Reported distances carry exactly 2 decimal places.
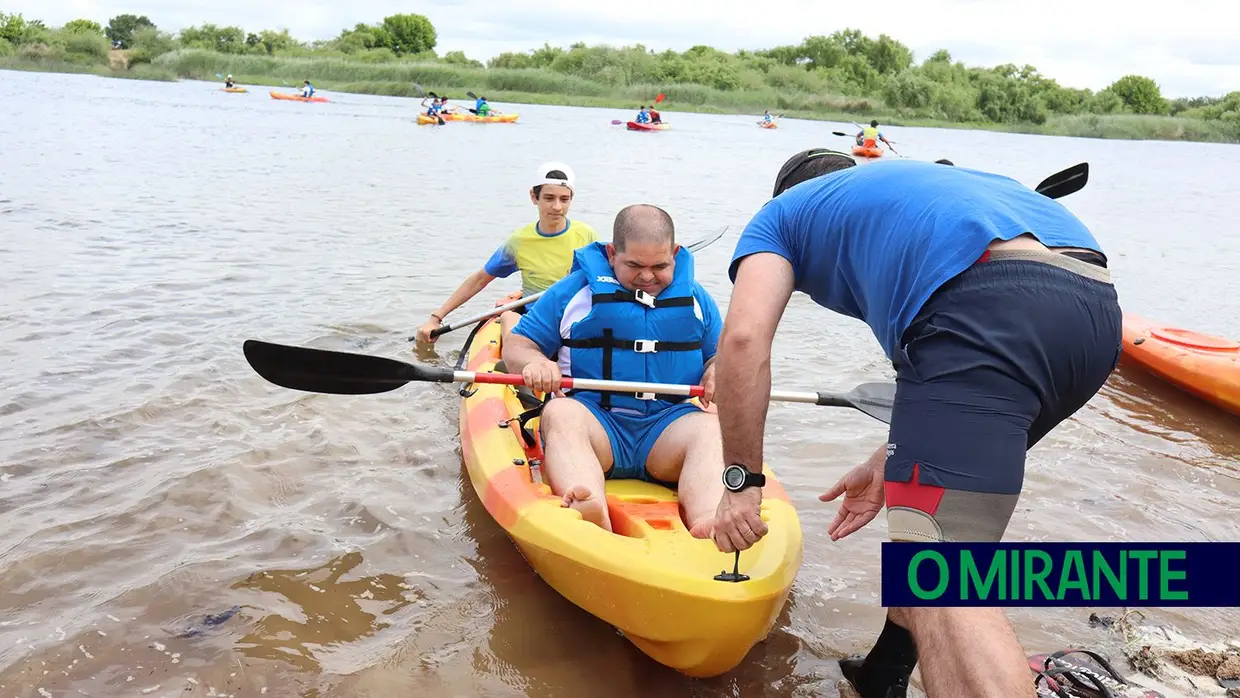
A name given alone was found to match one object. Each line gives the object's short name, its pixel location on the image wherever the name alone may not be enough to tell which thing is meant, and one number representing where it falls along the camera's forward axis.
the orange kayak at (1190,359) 5.68
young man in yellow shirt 5.57
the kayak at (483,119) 27.59
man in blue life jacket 3.38
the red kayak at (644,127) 28.19
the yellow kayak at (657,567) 2.54
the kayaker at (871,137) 21.98
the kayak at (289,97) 31.81
